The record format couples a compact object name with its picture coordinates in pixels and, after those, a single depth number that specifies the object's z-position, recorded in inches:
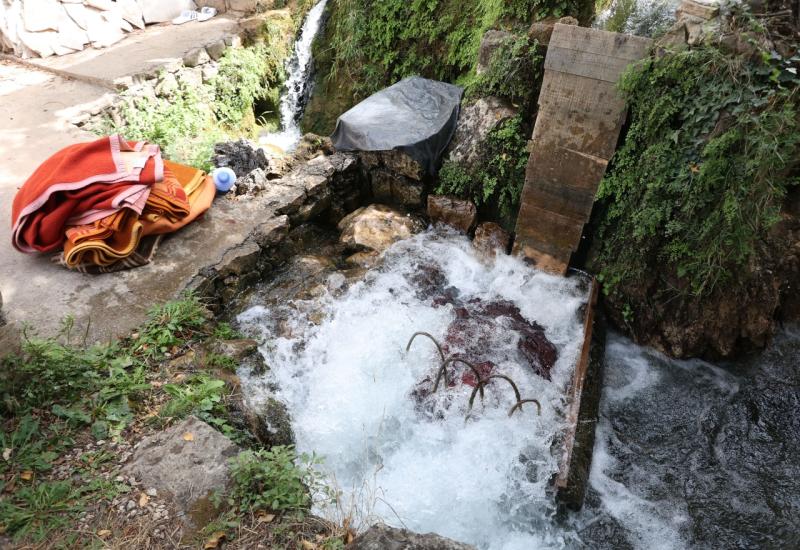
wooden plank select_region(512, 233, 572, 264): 231.1
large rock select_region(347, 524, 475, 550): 99.2
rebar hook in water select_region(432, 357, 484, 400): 163.3
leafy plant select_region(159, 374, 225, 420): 146.9
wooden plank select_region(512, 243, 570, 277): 232.7
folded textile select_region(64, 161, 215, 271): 192.2
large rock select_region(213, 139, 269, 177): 259.1
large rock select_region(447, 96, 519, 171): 239.3
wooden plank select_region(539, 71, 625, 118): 202.1
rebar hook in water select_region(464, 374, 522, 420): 161.2
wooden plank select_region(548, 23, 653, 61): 192.9
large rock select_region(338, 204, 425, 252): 245.4
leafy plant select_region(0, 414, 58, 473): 125.3
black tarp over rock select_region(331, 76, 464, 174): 251.1
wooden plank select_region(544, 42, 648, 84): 198.4
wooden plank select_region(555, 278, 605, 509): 152.0
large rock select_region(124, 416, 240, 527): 122.5
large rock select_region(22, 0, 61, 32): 319.0
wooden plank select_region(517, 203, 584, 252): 225.1
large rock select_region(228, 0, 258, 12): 383.6
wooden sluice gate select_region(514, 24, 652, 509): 193.6
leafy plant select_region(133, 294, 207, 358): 170.7
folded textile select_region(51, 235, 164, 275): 196.1
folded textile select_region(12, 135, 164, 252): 194.2
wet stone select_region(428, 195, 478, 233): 249.9
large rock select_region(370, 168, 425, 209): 261.9
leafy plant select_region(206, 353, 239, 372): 172.9
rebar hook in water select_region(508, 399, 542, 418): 166.3
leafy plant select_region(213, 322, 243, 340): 189.3
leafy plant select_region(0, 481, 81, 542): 112.1
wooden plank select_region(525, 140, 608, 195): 213.0
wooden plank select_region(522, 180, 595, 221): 218.5
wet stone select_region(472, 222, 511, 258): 243.0
